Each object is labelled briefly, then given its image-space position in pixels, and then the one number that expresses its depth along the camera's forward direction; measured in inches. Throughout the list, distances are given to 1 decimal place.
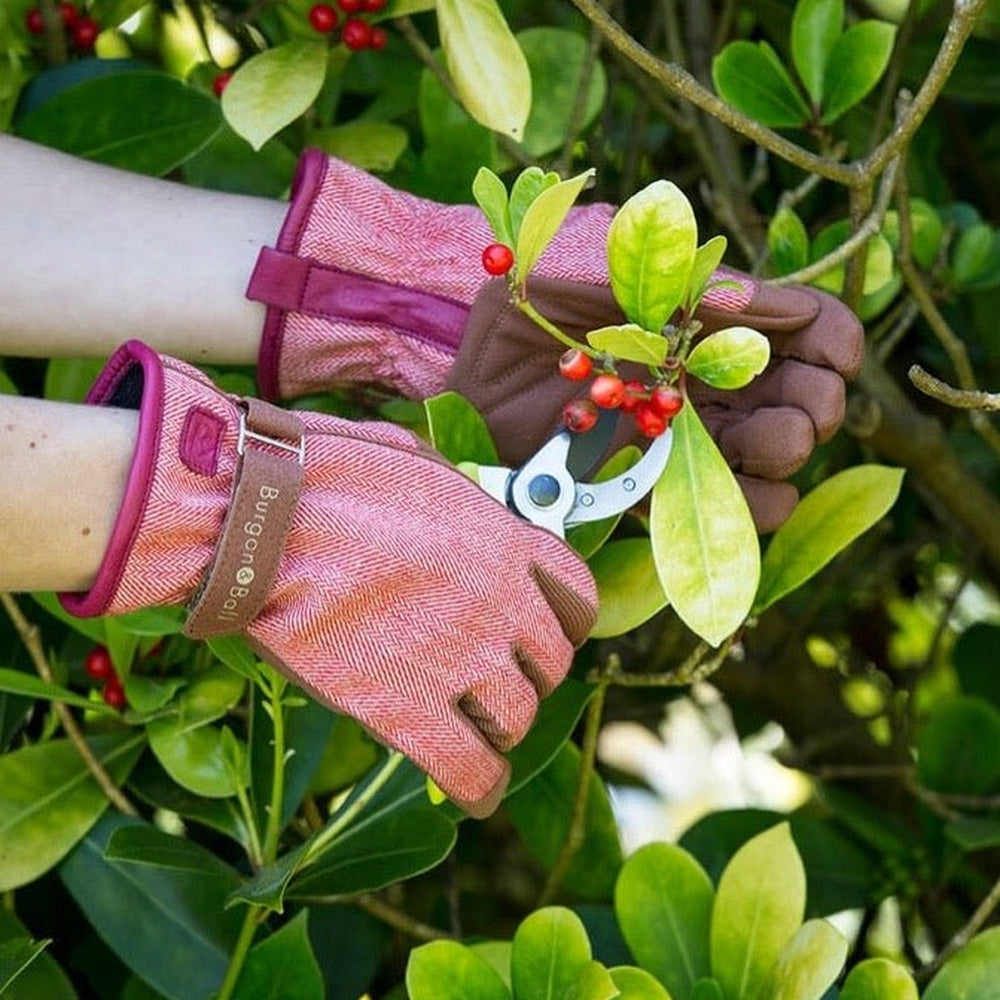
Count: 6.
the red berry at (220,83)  55.6
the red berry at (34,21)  57.3
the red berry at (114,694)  52.1
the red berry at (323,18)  52.5
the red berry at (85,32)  57.7
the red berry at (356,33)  52.5
